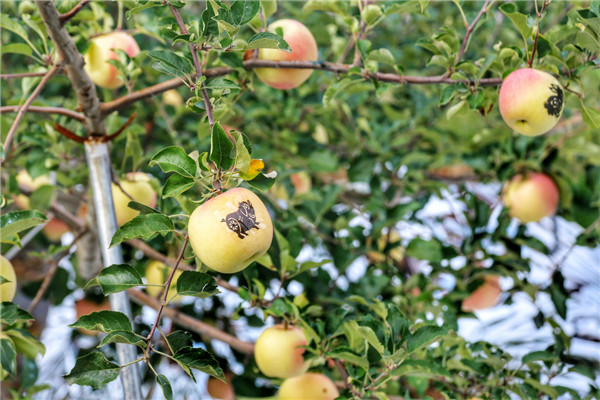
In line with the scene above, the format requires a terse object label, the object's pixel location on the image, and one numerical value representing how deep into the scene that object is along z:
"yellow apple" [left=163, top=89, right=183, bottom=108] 1.66
